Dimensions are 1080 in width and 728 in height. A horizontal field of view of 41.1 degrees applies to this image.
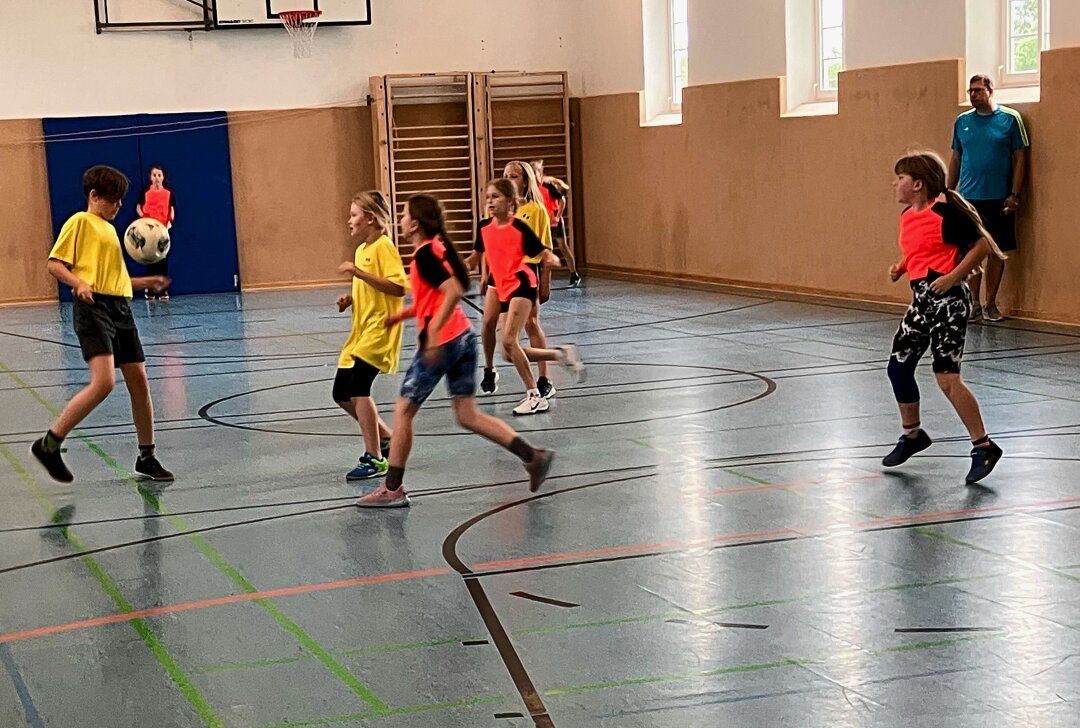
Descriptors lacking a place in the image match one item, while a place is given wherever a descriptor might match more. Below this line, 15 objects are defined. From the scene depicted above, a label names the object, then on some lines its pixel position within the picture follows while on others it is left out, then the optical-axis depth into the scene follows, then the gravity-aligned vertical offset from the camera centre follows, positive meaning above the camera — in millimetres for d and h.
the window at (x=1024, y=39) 12430 +827
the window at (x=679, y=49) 18000 +1241
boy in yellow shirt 6879 -560
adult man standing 11836 -236
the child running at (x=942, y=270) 6383 -585
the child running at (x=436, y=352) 6234 -836
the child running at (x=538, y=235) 9125 -582
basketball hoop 18120 +1744
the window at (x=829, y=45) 15070 +1013
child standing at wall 17281 -377
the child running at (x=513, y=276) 8438 -726
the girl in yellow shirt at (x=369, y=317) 6879 -741
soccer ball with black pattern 8469 -414
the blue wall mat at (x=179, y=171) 18031 -10
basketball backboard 18312 +1949
